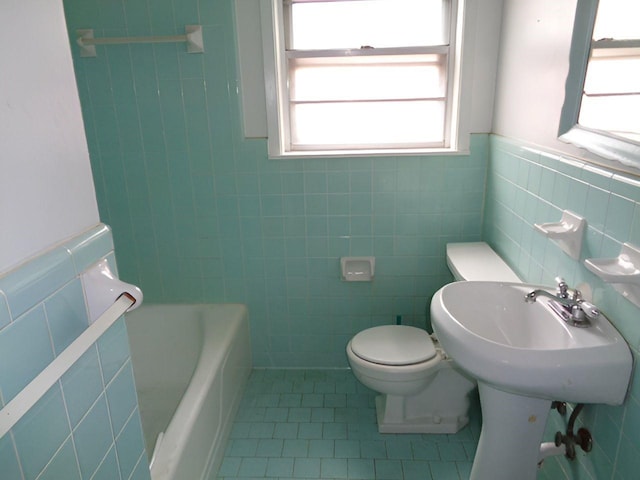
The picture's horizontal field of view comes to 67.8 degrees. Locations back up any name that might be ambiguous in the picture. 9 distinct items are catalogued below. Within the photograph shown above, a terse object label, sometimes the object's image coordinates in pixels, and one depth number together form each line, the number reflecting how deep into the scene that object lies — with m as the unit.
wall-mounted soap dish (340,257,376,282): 2.43
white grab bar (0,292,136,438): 0.66
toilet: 1.95
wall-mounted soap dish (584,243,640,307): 1.03
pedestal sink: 1.11
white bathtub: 1.63
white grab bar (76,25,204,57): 2.11
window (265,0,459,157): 2.26
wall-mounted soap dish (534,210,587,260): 1.35
